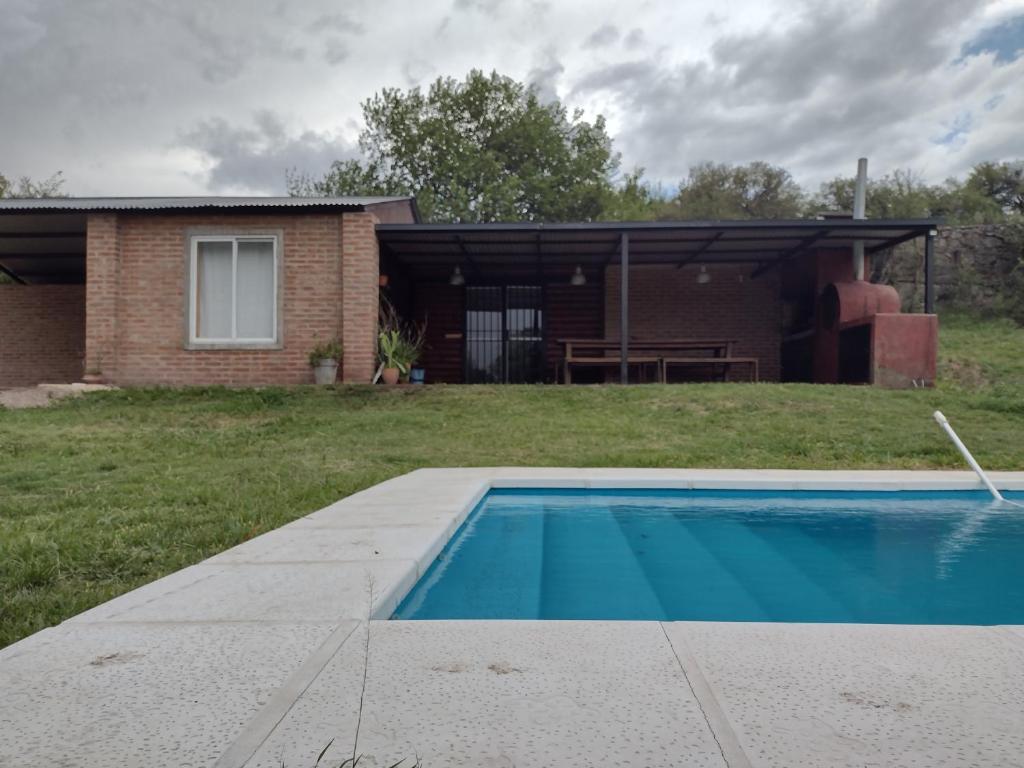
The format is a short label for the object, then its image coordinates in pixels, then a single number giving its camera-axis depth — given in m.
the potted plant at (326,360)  11.16
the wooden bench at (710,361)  12.22
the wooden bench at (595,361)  12.09
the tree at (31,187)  28.64
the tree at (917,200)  27.03
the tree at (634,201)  29.86
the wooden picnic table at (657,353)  12.23
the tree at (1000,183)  29.25
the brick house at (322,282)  11.43
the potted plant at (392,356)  11.61
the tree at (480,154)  28.73
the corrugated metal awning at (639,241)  11.68
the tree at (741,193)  32.66
